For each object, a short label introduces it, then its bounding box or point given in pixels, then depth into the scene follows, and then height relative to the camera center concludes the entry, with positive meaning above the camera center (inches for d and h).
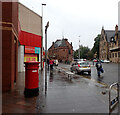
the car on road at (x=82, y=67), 587.5 -39.4
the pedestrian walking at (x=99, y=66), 511.6 -30.0
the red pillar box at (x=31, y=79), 226.1 -38.9
